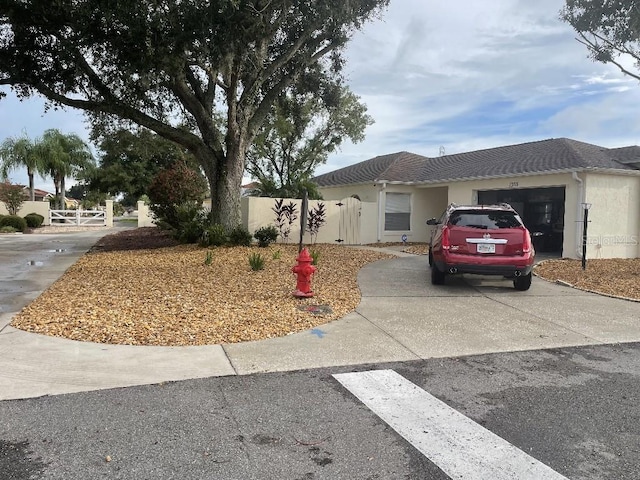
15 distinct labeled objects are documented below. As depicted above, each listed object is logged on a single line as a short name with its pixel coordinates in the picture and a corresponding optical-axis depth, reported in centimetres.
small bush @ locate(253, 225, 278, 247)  1570
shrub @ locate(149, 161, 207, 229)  1808
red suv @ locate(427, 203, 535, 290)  902
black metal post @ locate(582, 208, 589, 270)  1214
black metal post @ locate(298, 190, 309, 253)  953
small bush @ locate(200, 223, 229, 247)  1491
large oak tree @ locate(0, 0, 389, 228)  1018
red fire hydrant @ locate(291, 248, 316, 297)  793
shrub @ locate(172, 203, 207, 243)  1598
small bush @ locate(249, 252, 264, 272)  1071
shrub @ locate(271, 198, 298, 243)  1755
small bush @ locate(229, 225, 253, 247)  1518
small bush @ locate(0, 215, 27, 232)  2703
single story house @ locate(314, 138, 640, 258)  1464
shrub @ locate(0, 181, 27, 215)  3097
